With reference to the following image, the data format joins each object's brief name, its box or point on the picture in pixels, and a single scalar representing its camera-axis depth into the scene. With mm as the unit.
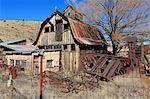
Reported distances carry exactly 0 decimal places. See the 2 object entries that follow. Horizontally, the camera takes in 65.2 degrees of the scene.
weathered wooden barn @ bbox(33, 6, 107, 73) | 11920
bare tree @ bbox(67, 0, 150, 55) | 12953
